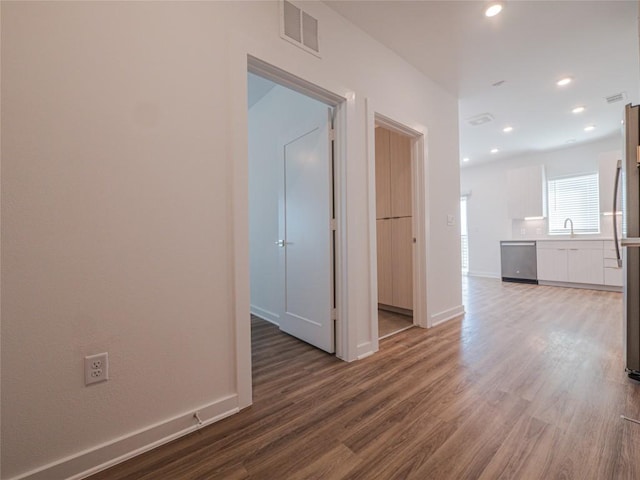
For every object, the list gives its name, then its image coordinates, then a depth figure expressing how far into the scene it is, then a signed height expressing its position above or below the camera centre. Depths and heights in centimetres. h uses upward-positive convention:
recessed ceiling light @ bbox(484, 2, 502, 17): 216 +179
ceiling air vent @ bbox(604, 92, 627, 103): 359 +179
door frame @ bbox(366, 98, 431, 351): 299 +22
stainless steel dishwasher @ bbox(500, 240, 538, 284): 580 -60
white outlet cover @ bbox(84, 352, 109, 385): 118 -55
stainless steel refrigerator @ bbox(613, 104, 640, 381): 179 +1
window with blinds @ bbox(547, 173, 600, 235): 551 +62
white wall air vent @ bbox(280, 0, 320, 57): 185 +147
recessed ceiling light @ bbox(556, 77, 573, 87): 326 +182
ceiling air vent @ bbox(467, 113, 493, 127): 424 +183
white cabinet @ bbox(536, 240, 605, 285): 499 -54
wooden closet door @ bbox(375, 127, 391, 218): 384 +86
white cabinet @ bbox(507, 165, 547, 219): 594 +93
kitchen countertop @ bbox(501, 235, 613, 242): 503 -12
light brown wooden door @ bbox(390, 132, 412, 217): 355 +82
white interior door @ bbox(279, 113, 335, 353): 234 -2
